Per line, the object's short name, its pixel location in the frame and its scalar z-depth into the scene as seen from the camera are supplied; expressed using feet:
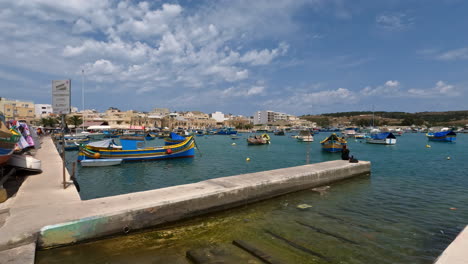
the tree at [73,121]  280.72
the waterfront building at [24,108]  229.15
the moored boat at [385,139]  159.02
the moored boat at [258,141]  155.12
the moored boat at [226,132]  330.34
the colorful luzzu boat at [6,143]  27.40
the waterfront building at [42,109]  359.46
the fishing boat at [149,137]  216.19
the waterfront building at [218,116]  580.30
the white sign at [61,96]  26.03
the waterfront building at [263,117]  642.63
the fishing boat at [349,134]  265.75
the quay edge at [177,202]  18.66
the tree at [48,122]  261.95
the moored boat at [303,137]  193.87
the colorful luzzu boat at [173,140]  94.02
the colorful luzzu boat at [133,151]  70.33
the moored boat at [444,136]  187.01
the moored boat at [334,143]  113.29
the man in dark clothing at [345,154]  56.03
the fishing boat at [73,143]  106.22
